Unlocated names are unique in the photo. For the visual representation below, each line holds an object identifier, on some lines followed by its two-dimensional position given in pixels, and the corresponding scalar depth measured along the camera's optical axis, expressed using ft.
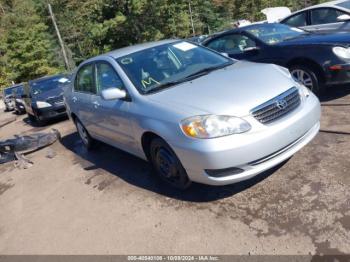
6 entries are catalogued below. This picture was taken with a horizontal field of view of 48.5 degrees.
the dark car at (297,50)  19.26
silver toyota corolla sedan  11.86
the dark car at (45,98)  35.06
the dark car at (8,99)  67.21
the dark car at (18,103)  52.16
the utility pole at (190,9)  159.33
